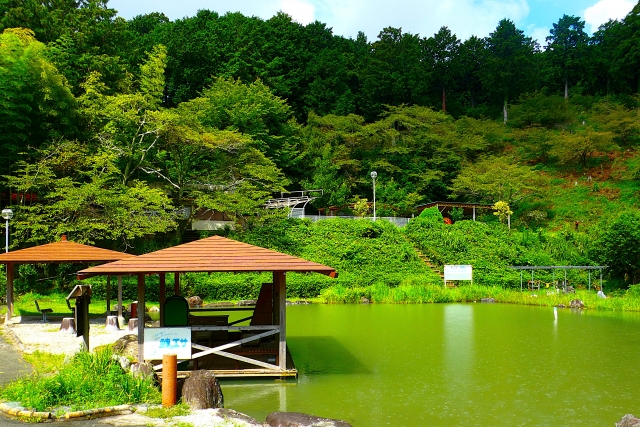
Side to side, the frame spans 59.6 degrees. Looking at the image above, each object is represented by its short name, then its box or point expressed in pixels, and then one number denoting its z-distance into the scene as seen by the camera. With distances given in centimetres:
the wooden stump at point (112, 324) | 1311
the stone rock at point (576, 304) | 1855
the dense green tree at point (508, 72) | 5069
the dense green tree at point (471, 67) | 5453
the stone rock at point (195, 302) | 1929
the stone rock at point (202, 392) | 685
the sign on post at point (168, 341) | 879
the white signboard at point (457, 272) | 2252
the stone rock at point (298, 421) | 613
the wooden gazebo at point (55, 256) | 1370
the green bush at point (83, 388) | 659
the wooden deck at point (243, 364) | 912
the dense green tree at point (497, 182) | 3178
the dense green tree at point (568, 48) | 5462
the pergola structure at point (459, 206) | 3156
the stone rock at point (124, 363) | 823
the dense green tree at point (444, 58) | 5264
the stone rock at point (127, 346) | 1011
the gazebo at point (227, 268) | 879
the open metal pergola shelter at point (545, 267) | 1938
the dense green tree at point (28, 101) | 1994
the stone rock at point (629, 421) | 601
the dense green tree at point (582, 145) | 3691
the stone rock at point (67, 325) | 1282
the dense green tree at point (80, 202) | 2005
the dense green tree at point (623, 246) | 1967
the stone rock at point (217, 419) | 619
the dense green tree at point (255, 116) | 2900
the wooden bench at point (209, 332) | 1026
